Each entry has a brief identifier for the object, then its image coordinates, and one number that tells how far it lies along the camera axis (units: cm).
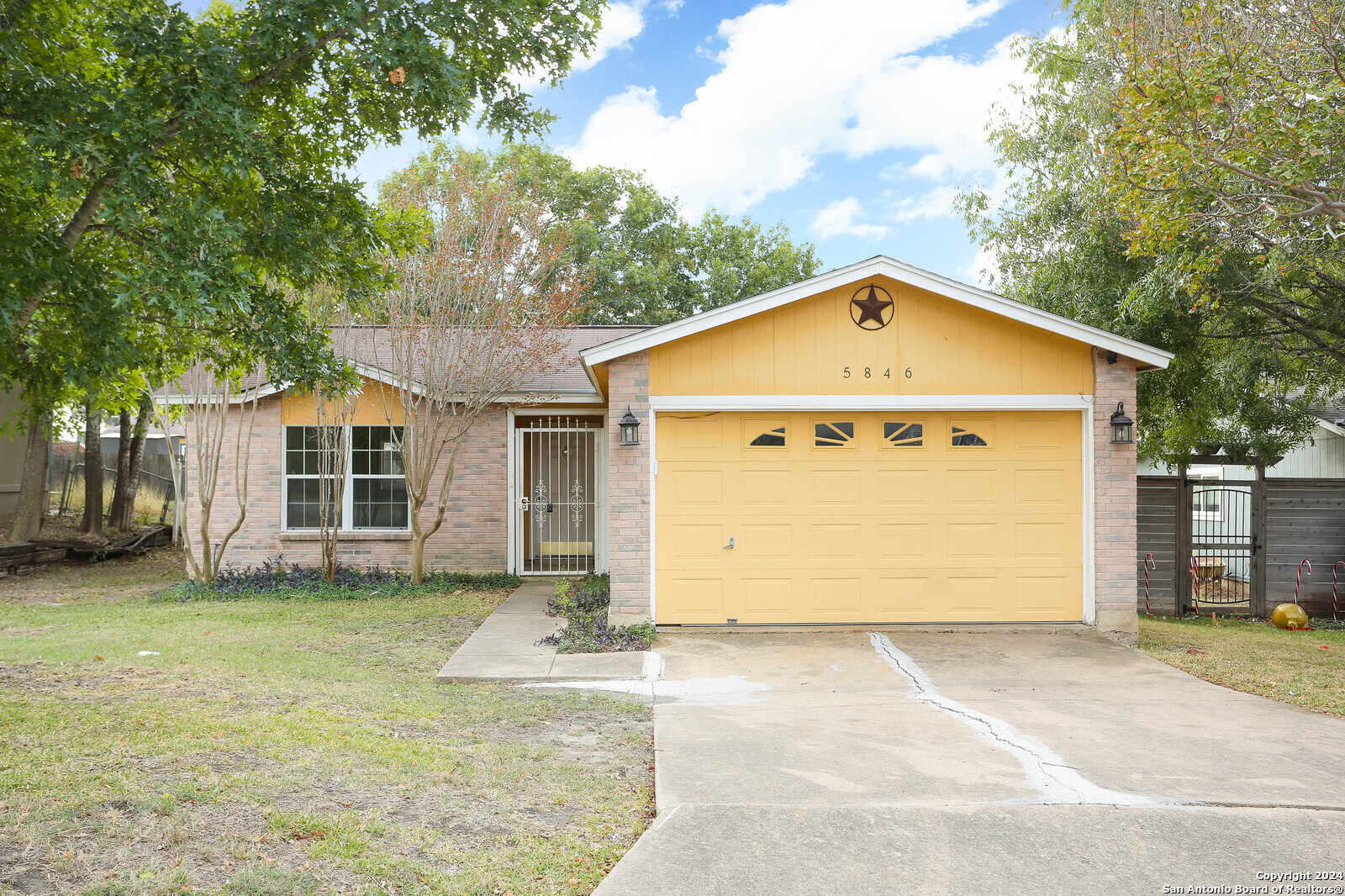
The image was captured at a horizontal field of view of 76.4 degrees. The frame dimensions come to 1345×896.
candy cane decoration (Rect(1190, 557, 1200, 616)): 1091
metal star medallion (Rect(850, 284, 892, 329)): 880
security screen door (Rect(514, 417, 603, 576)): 1343
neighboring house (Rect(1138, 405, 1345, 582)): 1097
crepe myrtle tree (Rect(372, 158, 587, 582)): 1149
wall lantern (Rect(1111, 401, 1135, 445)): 862
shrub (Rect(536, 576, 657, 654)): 809
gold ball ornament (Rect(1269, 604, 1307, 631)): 1034
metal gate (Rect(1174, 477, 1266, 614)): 1095
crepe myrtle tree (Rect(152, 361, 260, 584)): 1156
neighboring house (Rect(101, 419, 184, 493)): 2147
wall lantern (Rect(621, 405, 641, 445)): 865
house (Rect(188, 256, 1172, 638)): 873
